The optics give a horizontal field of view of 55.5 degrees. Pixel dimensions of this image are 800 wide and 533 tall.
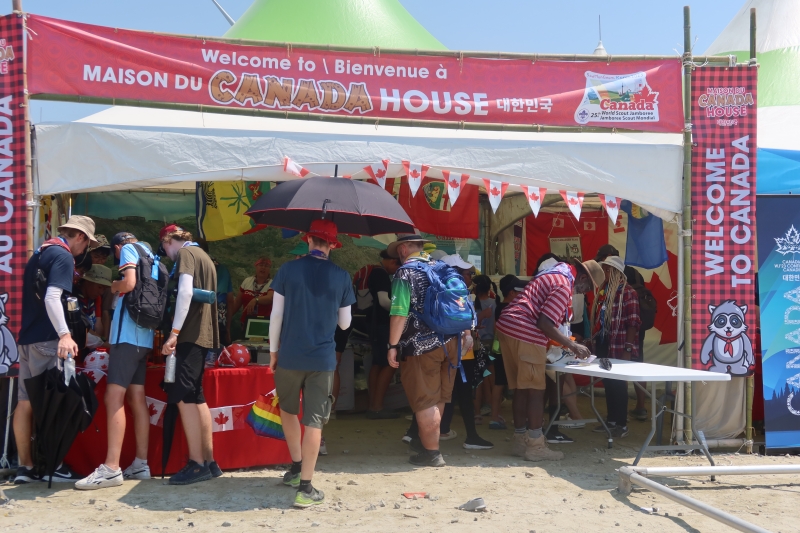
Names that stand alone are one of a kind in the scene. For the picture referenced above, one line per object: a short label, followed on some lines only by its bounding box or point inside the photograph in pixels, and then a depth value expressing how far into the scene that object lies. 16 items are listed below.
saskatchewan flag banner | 7.20
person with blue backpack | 5.28
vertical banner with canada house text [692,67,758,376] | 5.91
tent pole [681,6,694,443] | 5.91
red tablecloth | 5.02
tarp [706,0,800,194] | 6.18
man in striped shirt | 5.43
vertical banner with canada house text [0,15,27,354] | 5.05
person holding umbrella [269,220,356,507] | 4.36
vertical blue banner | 5.92
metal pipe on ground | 3.48
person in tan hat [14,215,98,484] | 4.54
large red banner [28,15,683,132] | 5.39
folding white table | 4.85
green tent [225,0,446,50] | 7.80
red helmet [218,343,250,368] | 5.25
